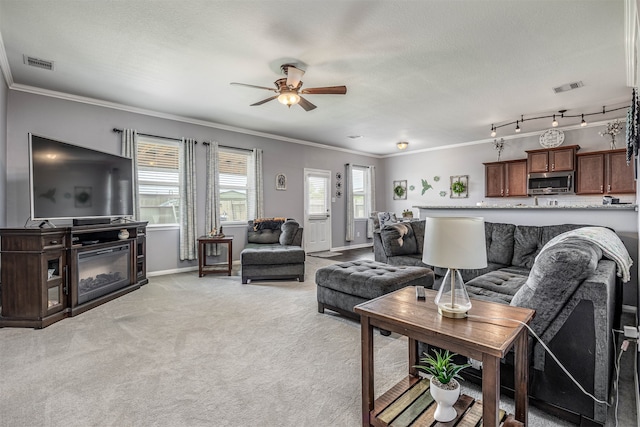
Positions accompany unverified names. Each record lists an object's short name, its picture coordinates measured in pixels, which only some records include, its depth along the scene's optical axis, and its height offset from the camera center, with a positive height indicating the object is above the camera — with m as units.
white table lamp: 1.24 -0.16
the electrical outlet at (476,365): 1.66 -0.88
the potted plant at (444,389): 1.33 -0.81
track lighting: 4.76 +1.55
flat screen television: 3.05 +0.33
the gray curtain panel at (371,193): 8.50 +0.43
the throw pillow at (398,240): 4.27 -0.46
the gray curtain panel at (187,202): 5.07 +0.12
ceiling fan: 3.19 +1.33
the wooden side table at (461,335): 1.10 -0.52
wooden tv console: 2.81 -0.62
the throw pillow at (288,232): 4.82 -0.38
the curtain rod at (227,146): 5.36 +1.18
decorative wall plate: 5.89 +1.37
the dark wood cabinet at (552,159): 5.68 +0.94
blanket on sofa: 1.80 -0.25
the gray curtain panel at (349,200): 7.92 +0.22
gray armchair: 4.32 -0.78
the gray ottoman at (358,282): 2.70 -0.70
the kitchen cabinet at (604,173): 5.17 +0.59
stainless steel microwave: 5.71 +0.47
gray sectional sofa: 1.42 -0.59
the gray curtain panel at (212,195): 5.32 +0.25
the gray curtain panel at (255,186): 5.99 +0.46
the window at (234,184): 5.68 +0.48
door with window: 7.07 -0.04
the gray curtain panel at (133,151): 4.51 +0.88
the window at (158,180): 4.82 +0.48
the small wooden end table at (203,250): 4.72 -0.66
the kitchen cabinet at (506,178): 6.38 +0.63
